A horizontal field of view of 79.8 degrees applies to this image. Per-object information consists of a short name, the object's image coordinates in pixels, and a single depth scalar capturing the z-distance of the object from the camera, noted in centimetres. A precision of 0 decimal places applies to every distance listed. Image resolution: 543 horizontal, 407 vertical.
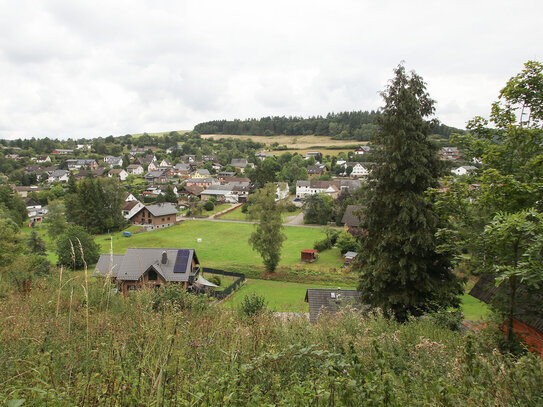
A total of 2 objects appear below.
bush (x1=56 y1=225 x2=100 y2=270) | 3406
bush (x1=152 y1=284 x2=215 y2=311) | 925
